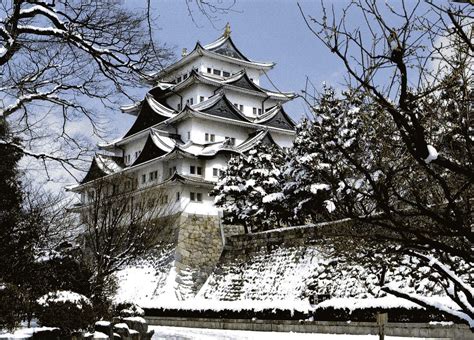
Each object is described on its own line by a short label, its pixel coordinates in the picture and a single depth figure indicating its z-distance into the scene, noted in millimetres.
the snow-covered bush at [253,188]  31219
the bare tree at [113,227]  22844
